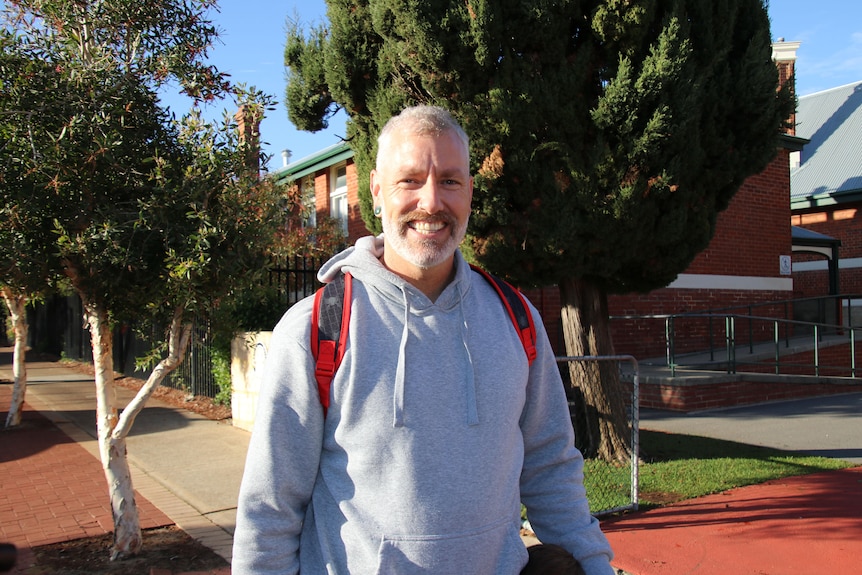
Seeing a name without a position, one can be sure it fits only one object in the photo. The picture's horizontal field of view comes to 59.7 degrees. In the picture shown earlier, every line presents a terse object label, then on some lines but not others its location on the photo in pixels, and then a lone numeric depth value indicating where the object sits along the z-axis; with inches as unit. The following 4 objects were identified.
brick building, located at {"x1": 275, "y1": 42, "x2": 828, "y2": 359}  519.8
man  71.1
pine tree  230.4
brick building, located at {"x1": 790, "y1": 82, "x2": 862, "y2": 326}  803.4
